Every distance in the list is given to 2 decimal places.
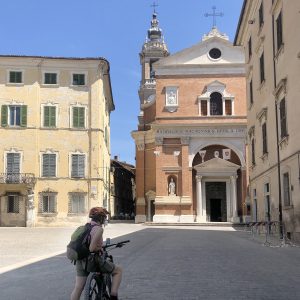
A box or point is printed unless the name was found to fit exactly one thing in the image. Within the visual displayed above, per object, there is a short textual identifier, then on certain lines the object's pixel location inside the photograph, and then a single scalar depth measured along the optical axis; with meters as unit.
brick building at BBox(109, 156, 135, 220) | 44.82
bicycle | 4.12
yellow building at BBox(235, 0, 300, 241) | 12.72
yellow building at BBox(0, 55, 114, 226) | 27.77
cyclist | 4.07
